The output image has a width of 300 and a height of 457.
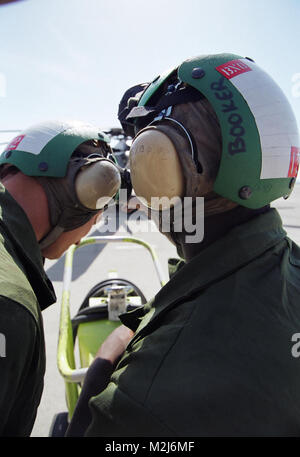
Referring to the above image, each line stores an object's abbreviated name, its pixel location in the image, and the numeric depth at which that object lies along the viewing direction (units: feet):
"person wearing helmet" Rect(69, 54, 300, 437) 1.96
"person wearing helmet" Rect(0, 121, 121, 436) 2.56
